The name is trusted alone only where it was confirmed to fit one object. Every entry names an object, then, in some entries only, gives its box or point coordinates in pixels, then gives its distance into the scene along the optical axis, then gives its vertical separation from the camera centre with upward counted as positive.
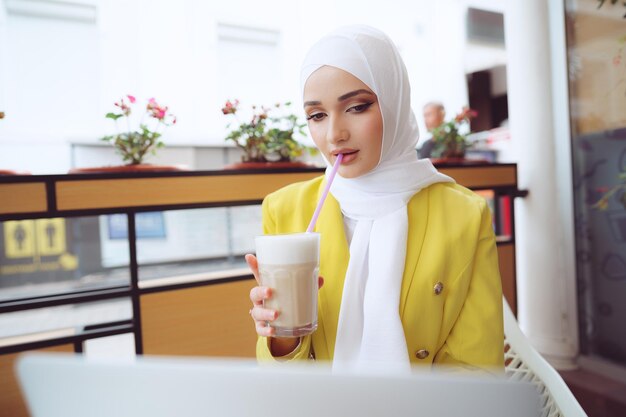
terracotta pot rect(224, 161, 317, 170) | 2.25 +0.21
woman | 1.02 -0.09
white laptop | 0.31 -0.13
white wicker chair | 1.09 -0.49
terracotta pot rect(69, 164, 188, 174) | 1.95 +0.20
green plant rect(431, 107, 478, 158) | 2.91 +0.40
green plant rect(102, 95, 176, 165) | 2.09 +0.35
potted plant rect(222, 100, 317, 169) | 2.32 +0.36
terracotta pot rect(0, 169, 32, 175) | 1.81 +0.19
